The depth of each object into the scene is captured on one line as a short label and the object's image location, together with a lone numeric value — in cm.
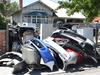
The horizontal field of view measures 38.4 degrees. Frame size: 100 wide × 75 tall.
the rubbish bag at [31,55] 546
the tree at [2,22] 788
